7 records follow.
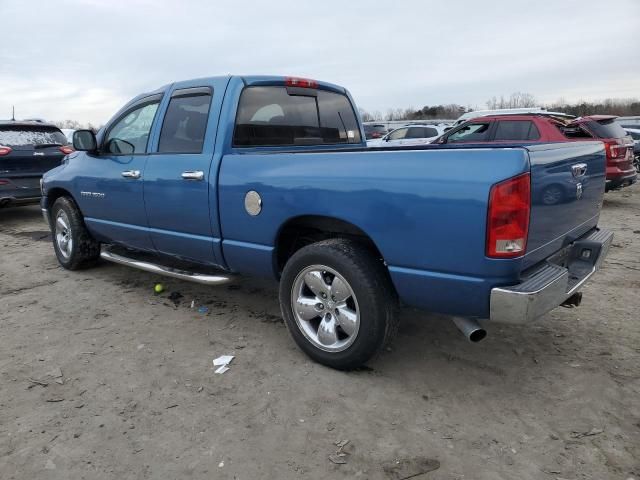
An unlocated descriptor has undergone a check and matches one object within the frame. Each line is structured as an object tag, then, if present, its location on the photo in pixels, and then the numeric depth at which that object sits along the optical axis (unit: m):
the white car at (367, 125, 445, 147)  16.47
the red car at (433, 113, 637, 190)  8.61
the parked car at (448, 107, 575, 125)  17.10
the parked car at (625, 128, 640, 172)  14.36
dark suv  7.94
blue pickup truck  2.40
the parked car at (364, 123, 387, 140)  19.97
